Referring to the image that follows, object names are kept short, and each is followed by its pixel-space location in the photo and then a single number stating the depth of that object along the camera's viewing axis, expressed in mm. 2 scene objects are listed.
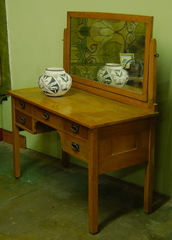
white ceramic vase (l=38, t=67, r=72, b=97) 2877
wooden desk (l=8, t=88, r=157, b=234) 2363
